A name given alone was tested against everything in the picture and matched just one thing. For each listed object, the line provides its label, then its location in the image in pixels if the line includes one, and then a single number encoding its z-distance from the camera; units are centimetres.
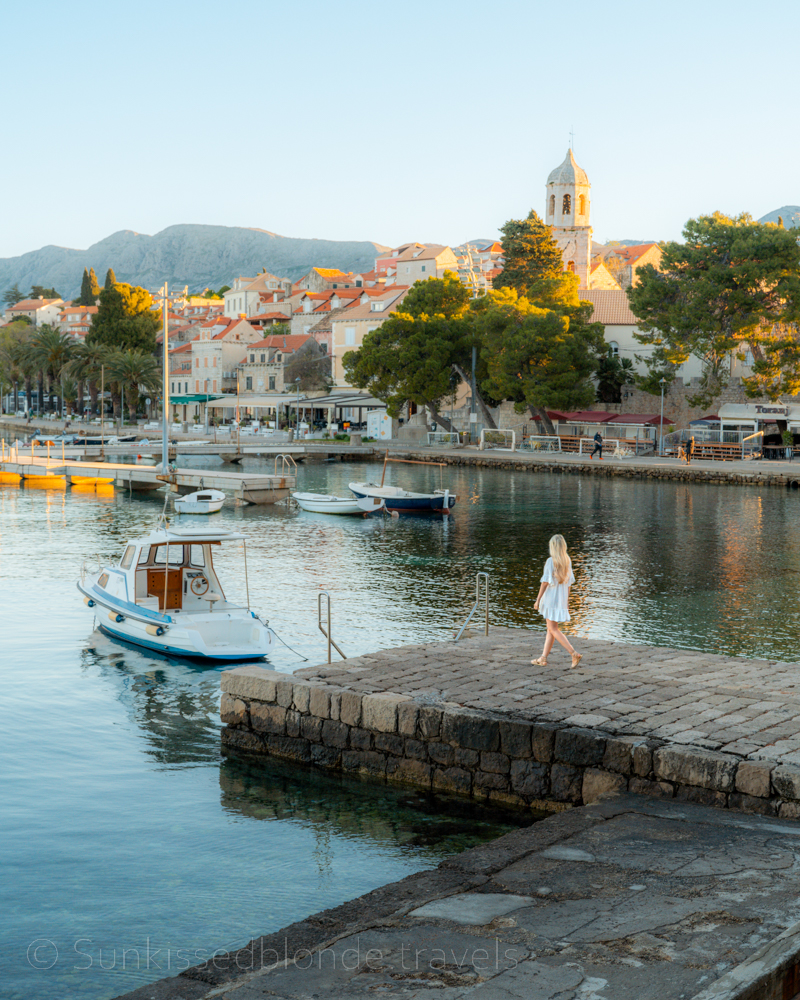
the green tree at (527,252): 8538
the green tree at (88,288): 15200
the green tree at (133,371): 9425
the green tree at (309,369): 9825
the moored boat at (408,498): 4241
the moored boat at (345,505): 4244
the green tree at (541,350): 6712
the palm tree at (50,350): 10125
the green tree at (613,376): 7469
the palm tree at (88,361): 9752
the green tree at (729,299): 6091
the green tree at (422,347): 7306
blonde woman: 1253
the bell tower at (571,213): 9106
